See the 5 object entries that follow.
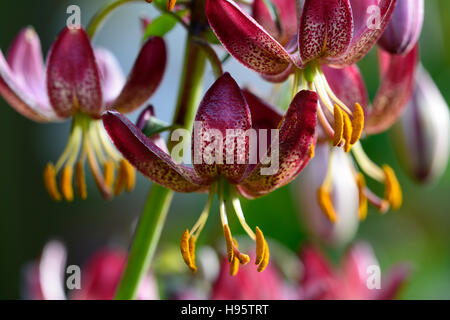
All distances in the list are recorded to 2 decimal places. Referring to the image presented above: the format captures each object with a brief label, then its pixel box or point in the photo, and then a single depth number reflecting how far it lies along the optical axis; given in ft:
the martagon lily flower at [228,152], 0.76
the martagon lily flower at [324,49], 0.77
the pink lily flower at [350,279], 1.02
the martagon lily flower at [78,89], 0.83
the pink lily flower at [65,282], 1.00
